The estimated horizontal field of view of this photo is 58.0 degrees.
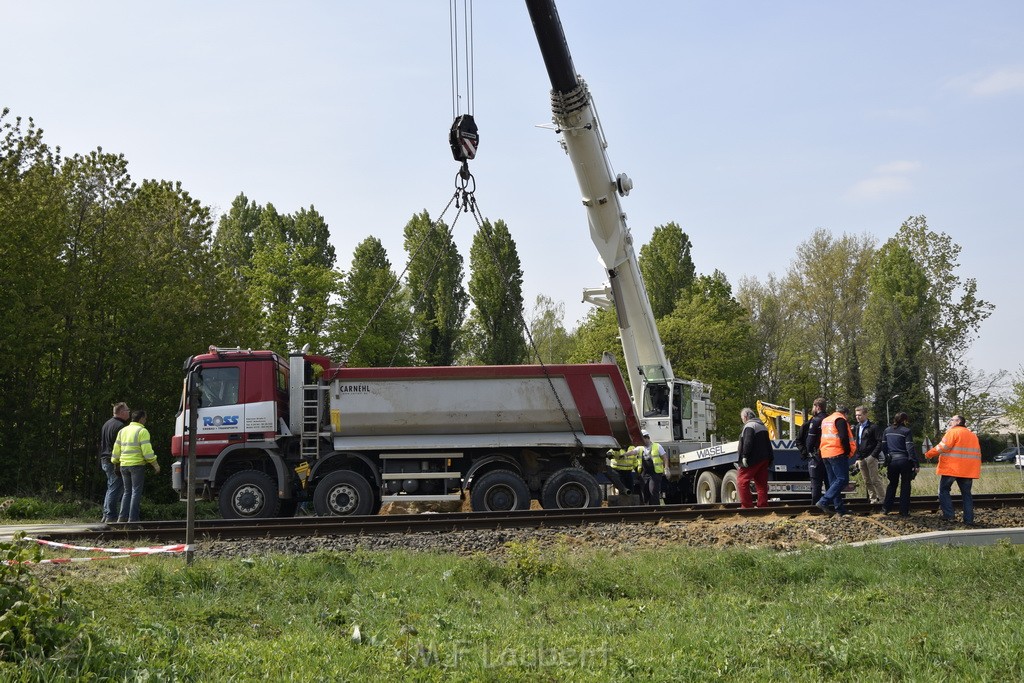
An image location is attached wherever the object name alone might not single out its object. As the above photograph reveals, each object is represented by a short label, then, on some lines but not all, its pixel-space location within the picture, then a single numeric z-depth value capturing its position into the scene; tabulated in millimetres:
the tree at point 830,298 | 56531
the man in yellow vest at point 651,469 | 18156
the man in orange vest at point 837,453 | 13141
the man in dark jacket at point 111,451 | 14844
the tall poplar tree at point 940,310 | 56219
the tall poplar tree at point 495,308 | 45281
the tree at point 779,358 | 53594
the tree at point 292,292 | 42250
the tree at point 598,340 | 46969
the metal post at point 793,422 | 20200
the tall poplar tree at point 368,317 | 43906
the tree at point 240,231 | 44850
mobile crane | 16875
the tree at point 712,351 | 47188
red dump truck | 14992
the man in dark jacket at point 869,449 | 14930
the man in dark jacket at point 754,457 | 14031
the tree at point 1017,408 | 40656
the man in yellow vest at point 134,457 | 14258
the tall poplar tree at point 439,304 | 49031
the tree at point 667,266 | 52406
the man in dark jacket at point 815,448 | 14016
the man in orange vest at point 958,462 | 12484
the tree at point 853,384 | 54312
